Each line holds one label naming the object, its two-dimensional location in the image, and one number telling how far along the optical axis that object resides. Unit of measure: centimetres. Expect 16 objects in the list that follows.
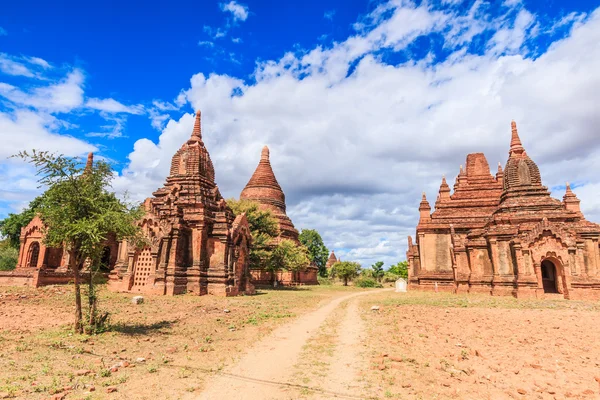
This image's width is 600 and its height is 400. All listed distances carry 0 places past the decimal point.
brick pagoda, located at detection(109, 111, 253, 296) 2270
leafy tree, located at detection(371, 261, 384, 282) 7644
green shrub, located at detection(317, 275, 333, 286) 5904
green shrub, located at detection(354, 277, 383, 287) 5856
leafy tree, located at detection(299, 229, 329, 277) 6744
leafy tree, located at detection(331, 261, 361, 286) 5928
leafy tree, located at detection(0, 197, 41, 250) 4212
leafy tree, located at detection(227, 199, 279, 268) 3397
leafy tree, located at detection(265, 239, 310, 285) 3394
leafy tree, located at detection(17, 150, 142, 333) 1023
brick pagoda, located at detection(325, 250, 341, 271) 8509
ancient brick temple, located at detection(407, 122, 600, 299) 2428
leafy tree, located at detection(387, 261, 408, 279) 7998
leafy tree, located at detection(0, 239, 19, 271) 3706
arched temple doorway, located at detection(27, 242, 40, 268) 3347
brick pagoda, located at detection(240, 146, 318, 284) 4347
